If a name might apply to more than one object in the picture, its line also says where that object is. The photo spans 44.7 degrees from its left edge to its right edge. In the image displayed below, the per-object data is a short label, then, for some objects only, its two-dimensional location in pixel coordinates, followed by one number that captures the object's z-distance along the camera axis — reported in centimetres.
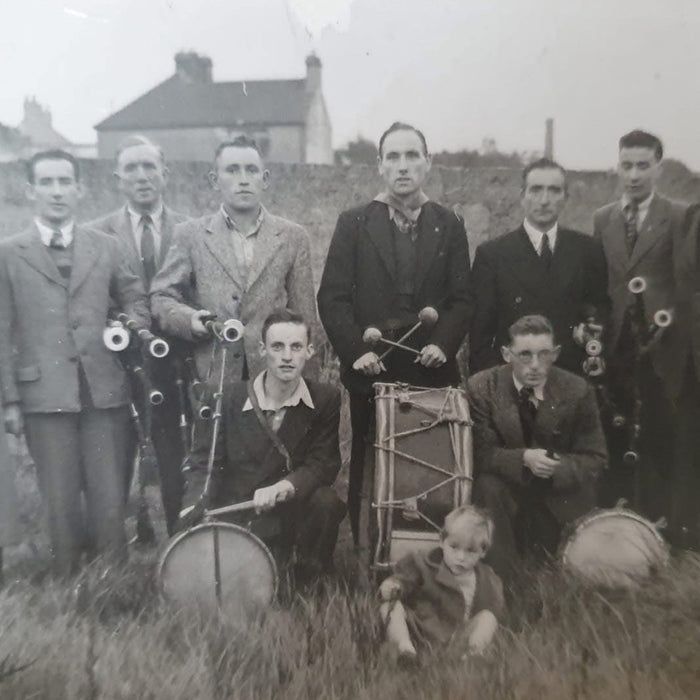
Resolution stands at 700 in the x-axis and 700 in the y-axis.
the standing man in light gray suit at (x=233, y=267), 319
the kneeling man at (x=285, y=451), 304
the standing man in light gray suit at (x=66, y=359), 311
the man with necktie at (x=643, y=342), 329
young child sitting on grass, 281
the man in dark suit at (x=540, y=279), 327
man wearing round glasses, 308
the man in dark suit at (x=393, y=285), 323
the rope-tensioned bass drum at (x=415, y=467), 293
